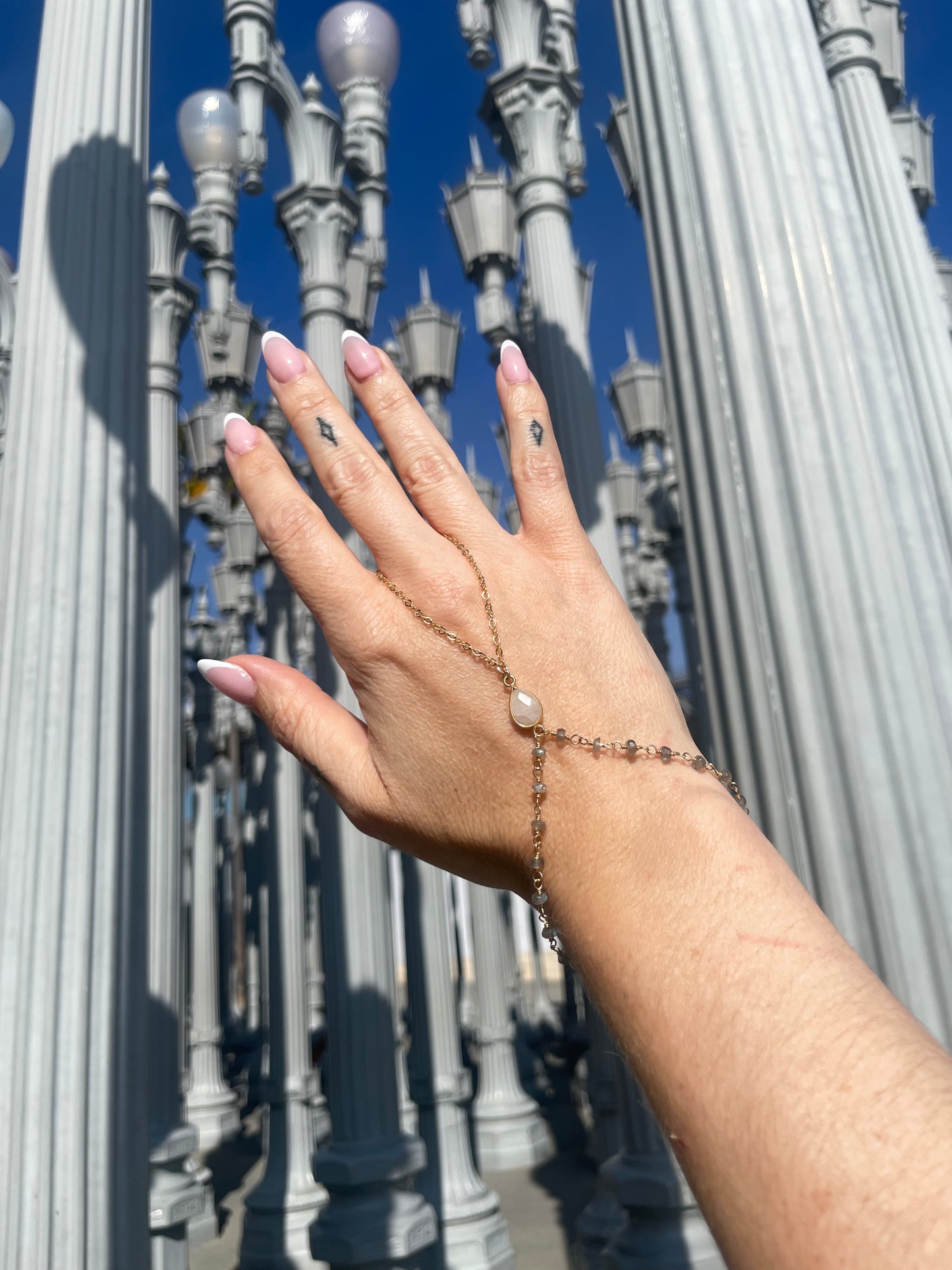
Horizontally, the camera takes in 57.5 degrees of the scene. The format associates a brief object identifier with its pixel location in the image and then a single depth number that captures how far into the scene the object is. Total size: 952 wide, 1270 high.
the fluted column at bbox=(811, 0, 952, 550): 4.52
